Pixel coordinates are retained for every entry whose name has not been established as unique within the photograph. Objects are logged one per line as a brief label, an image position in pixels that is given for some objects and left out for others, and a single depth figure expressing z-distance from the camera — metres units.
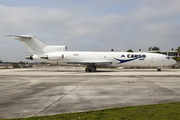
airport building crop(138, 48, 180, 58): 89.74
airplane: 31.19
